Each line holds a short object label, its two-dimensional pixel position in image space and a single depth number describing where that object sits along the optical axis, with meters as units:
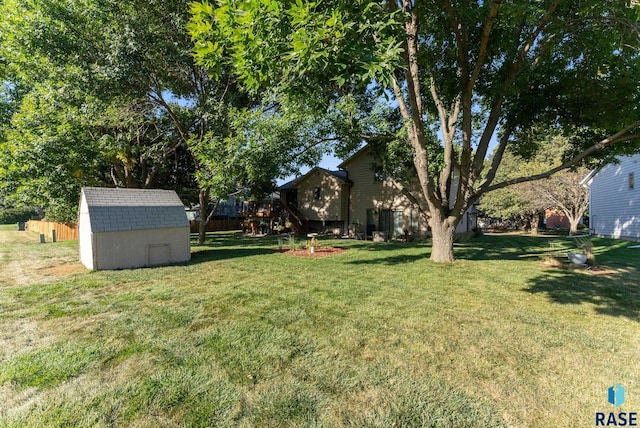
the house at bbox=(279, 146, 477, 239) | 18.81
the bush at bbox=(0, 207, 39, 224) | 33.59
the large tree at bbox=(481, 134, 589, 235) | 24.81
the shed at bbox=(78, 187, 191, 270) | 8.97
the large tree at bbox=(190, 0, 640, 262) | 3.89
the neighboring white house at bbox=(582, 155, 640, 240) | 16.55
